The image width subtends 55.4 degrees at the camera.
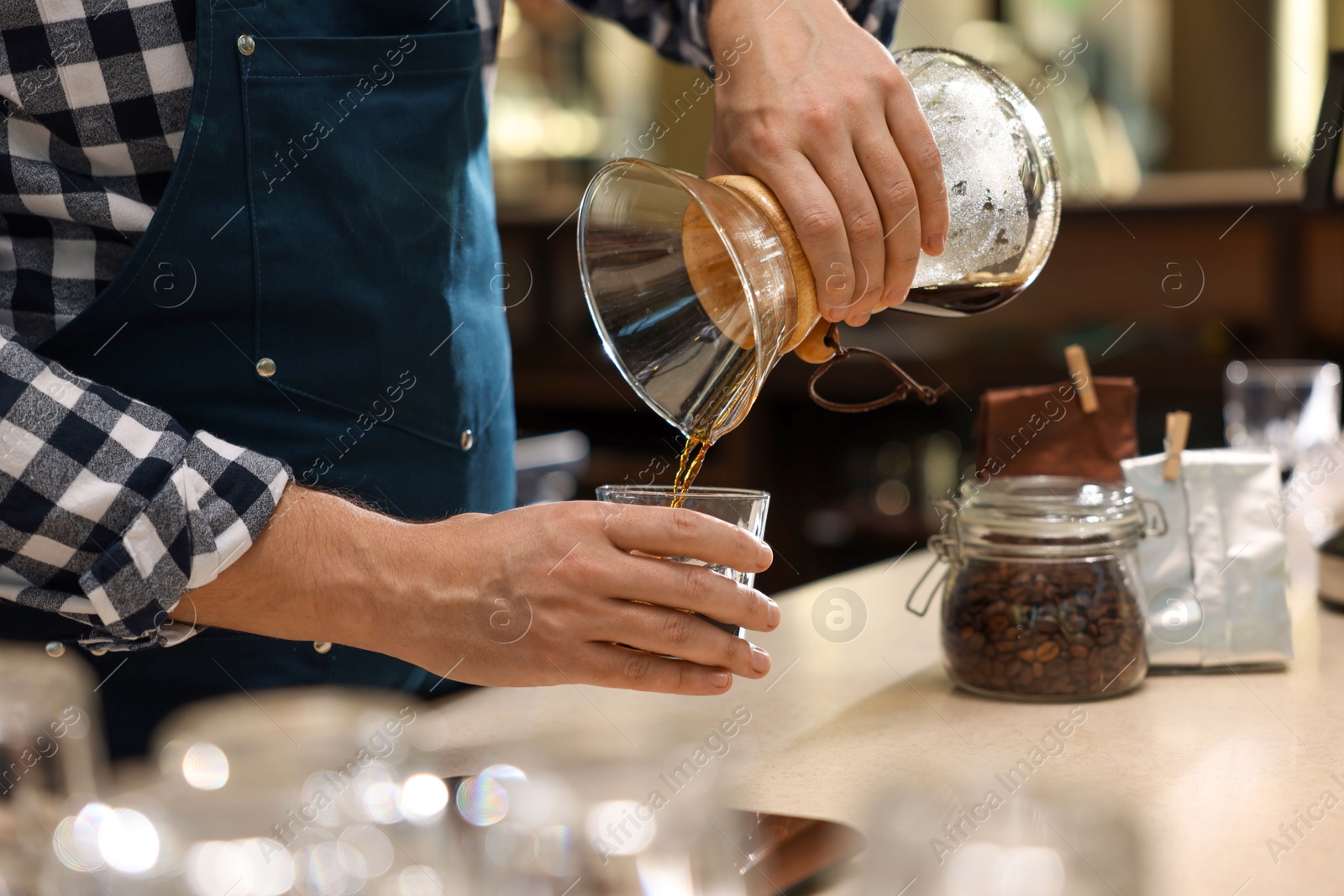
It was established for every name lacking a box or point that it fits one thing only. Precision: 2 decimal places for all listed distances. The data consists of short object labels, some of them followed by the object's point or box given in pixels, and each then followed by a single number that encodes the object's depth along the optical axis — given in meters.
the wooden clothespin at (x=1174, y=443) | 1.13
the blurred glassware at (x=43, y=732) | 0.70
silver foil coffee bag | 1.08
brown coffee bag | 1.13
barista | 0.80
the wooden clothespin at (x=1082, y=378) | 1.11
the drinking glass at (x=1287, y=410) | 1.89
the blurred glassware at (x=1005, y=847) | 0.47
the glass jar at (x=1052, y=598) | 1.01
